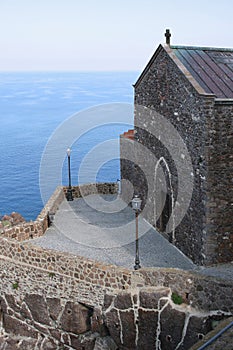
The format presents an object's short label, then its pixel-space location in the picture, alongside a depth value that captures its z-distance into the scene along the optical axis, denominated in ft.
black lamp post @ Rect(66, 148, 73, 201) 85.95
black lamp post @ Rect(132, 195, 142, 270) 50.15
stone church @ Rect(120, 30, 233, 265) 50.98
